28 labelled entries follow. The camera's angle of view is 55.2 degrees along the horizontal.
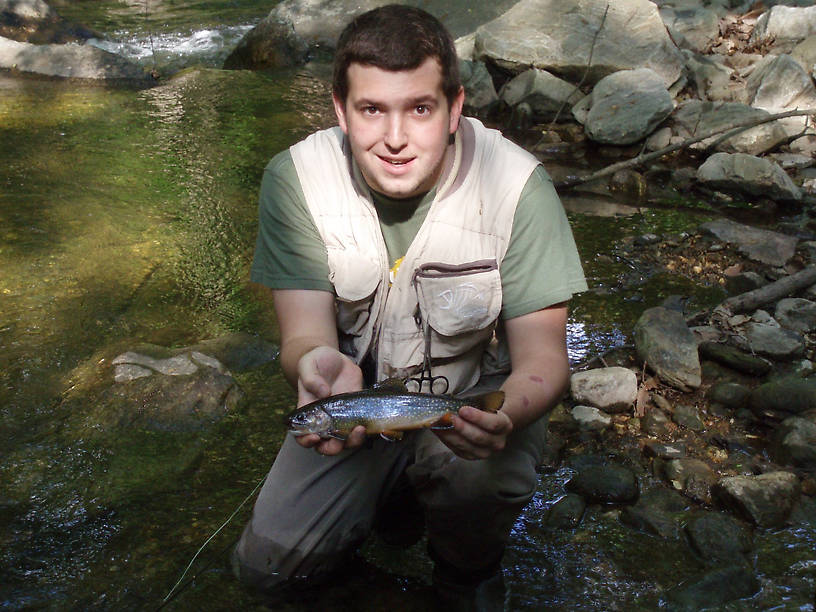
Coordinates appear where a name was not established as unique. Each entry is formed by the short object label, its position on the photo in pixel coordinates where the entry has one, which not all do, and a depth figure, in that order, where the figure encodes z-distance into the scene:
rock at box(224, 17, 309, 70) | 12.57
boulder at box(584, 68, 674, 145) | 8.66
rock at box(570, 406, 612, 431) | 4.02
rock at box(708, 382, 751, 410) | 4.14
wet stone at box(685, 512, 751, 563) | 3.15
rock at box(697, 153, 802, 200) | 7.18
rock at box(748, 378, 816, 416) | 3.96
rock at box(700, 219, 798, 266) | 6.00
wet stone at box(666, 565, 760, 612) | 2.90
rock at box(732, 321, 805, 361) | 4.54
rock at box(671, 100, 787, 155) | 8.30
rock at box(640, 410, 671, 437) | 3.97
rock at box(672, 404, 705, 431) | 4.00
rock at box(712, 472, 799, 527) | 3.32
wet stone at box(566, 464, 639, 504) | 3.50
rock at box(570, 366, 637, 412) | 4.10
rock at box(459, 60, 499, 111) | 10.20
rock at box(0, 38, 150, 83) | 11.25
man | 2.82
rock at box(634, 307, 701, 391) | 4.27
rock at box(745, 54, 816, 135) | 9.02
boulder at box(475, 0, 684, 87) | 9.85
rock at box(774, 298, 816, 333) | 4.88
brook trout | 2.46
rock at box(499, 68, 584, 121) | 9.76
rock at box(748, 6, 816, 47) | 10.49
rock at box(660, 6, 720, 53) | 11.24
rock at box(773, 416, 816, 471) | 3.65
